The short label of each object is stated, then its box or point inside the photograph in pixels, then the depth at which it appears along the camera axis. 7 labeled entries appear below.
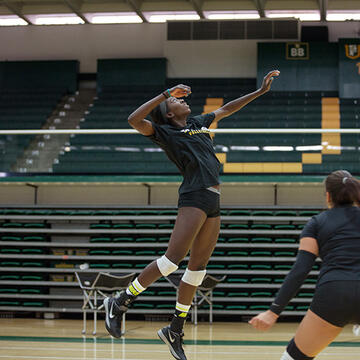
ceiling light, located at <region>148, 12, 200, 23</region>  17.78
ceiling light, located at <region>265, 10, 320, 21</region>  17.14
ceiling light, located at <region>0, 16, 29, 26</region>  18.27
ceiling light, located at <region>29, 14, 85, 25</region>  18.12
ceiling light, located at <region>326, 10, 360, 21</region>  16.84
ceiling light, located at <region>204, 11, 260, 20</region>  17.50
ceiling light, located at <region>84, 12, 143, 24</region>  17.94
